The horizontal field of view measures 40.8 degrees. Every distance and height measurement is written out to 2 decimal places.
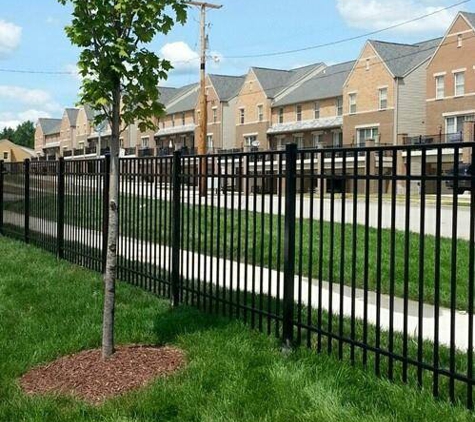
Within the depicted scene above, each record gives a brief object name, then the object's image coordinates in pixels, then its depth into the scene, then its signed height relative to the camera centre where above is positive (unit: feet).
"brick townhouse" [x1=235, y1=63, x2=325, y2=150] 207.51 +27.00
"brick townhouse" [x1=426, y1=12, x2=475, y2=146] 144.15 +22.44
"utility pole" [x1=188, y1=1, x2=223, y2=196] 108.58 +18.98
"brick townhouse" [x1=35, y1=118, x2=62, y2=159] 355.95 +24.26
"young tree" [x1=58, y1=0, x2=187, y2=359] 16.97 +3.06
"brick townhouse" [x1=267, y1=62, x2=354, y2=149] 182.29 +20.31
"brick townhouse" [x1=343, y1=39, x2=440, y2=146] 160.04 +22.28
